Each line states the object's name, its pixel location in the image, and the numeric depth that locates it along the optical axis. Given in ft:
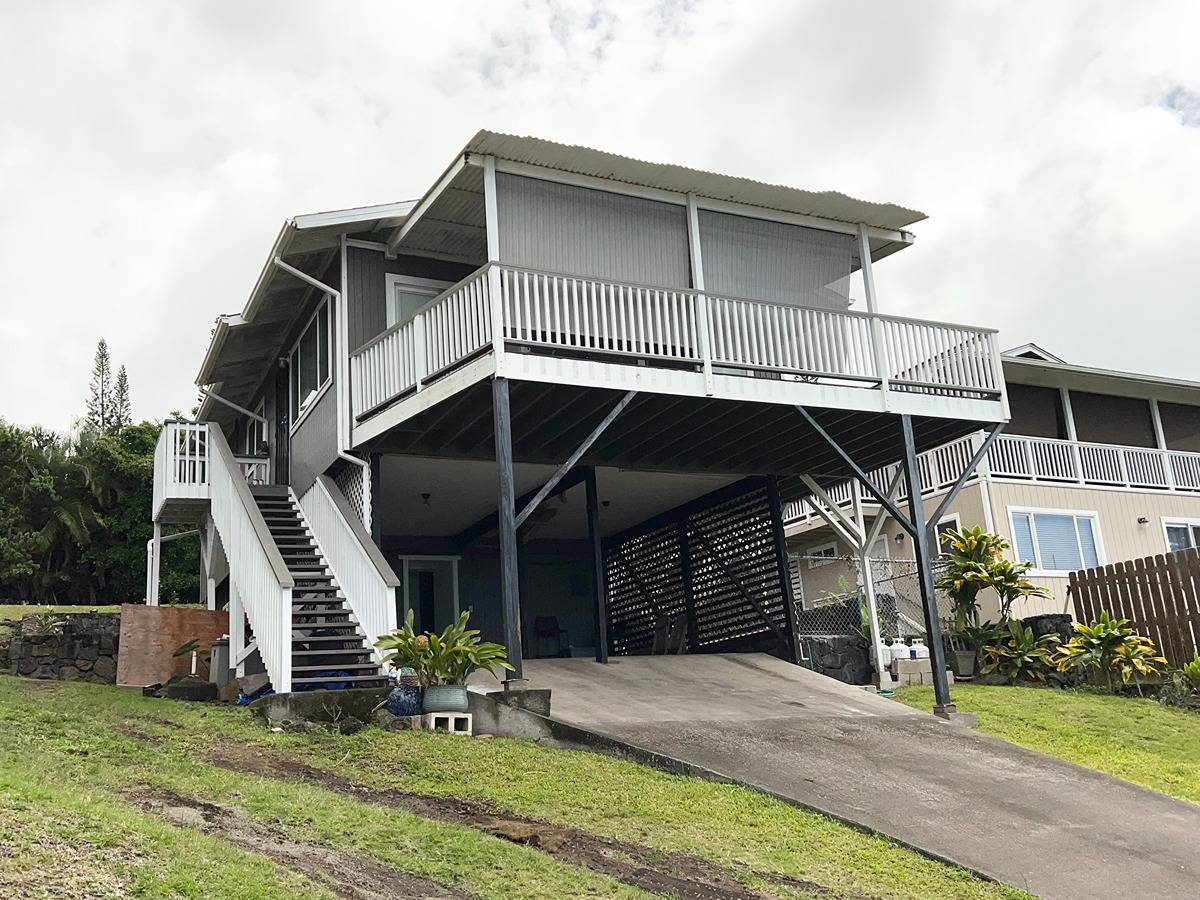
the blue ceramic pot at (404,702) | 31.65
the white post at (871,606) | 50.29
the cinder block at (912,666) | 51.26
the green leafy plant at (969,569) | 53.47
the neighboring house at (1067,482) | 65.82
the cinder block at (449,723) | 31.01
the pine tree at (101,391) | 150.30
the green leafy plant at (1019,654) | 50.21
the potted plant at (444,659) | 31.55
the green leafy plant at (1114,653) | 47.03
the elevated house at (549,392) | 37.09
